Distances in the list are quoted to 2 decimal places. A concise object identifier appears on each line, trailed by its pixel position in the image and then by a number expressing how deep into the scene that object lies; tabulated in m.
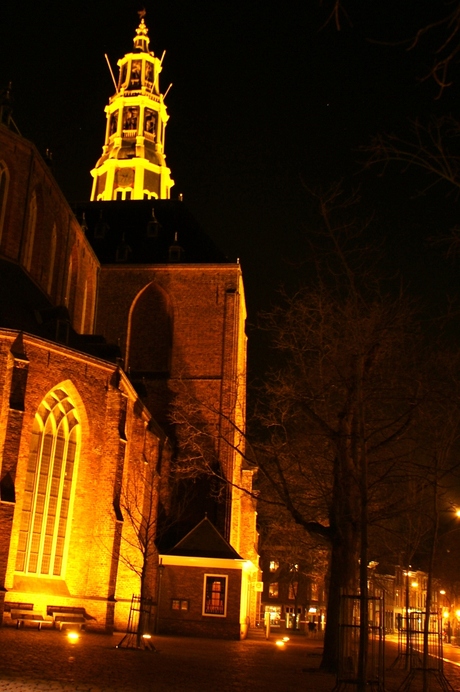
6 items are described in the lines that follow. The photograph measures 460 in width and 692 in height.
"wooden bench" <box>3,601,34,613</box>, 22.27
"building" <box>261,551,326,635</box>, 63.66
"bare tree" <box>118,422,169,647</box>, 27.34
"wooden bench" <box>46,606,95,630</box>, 23.16
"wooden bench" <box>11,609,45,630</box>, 22.22
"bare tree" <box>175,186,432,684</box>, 15.85
